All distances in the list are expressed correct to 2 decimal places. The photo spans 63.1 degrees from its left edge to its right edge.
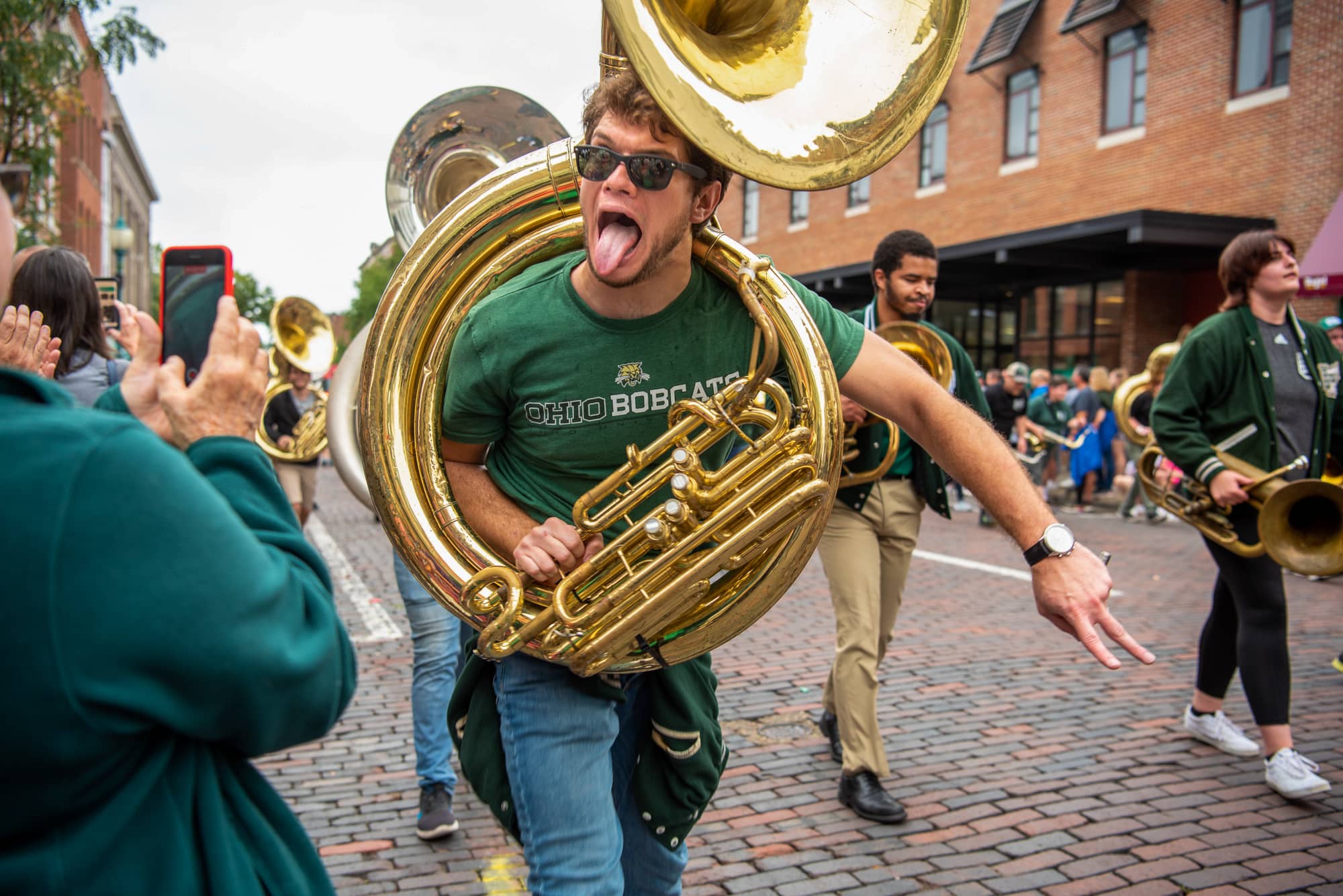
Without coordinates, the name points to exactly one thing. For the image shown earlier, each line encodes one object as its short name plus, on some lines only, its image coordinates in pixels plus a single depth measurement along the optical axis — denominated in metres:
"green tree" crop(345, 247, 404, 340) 55.59
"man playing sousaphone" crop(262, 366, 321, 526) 8.66
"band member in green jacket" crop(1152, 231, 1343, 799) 4.24
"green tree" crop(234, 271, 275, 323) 44.89
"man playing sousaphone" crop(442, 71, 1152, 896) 2.08
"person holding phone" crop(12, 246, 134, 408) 3.27
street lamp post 16.66
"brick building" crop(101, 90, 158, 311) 47.25
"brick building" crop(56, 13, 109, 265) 30.45
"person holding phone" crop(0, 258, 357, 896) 1.05
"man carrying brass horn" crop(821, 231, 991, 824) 3.98
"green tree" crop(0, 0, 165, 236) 8.80
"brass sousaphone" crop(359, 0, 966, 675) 1.99
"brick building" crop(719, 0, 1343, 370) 15.75
